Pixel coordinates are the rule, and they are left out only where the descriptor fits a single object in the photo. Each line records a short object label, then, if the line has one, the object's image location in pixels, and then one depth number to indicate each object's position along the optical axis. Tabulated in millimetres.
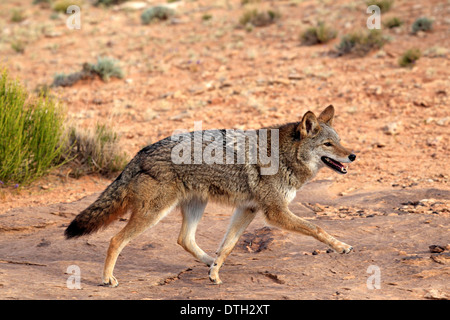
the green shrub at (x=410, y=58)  15148
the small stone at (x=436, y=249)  5873
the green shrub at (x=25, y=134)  9320
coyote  5656
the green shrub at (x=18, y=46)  20830
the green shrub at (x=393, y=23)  18438
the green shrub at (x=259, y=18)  21344
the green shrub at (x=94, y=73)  16688
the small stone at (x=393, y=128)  11945
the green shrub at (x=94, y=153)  10758
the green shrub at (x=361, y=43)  16578
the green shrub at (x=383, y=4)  19978
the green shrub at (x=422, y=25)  17453
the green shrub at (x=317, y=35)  18031
